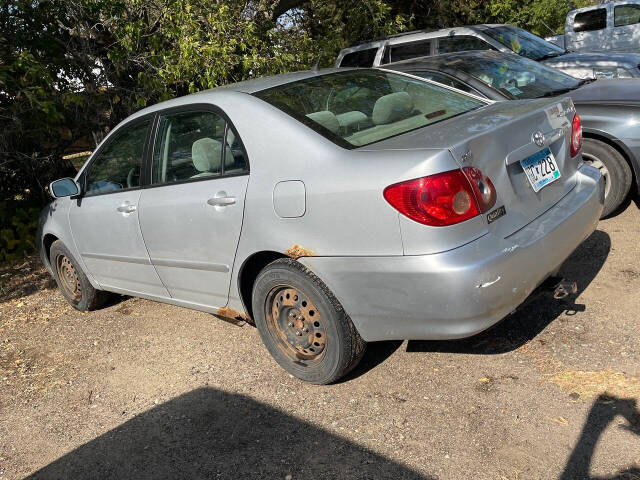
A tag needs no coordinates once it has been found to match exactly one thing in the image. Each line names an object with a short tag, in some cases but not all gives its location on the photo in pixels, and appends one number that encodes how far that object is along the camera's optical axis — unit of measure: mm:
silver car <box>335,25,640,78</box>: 7766
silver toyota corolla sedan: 2801
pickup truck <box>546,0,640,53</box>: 14195
